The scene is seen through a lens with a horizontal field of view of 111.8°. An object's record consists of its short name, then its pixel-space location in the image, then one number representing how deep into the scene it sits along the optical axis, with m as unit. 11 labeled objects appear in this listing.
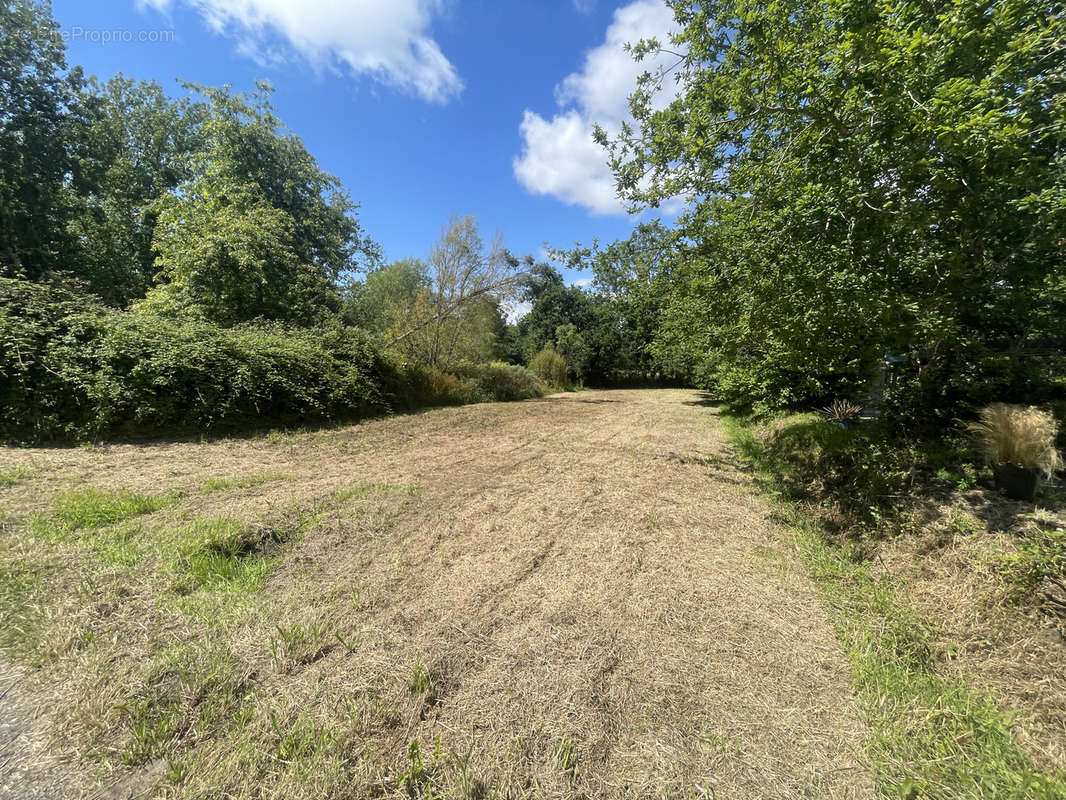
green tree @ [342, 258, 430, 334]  12.80
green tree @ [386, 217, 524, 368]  13.52
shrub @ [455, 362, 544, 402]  15.00
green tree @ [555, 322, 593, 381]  26.70
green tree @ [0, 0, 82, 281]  10.63
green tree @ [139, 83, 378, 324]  8.85
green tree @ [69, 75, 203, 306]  12.28
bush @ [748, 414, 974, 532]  3.77
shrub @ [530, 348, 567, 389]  22.73
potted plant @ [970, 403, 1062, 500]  3.28
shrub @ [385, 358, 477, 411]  10.83
